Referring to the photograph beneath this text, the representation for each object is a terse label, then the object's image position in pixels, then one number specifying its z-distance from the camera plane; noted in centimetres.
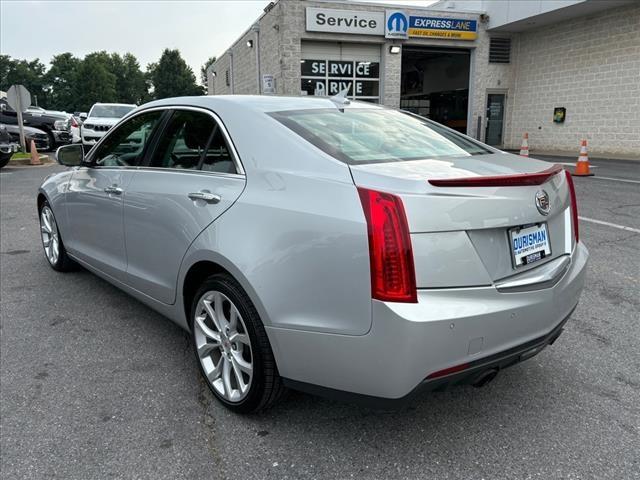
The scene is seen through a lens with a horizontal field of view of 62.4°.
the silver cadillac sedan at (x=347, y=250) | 201
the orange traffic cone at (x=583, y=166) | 1167
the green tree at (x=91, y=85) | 9438
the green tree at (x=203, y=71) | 12784
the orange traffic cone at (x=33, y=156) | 1619
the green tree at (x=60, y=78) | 11222
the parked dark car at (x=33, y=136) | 1905
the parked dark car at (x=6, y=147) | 1412
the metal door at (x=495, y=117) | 2198
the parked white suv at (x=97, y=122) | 1808
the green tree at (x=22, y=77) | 11744
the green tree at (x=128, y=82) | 11681
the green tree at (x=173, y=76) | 10169
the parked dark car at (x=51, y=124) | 2069
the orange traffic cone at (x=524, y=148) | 1405
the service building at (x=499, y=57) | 1752
